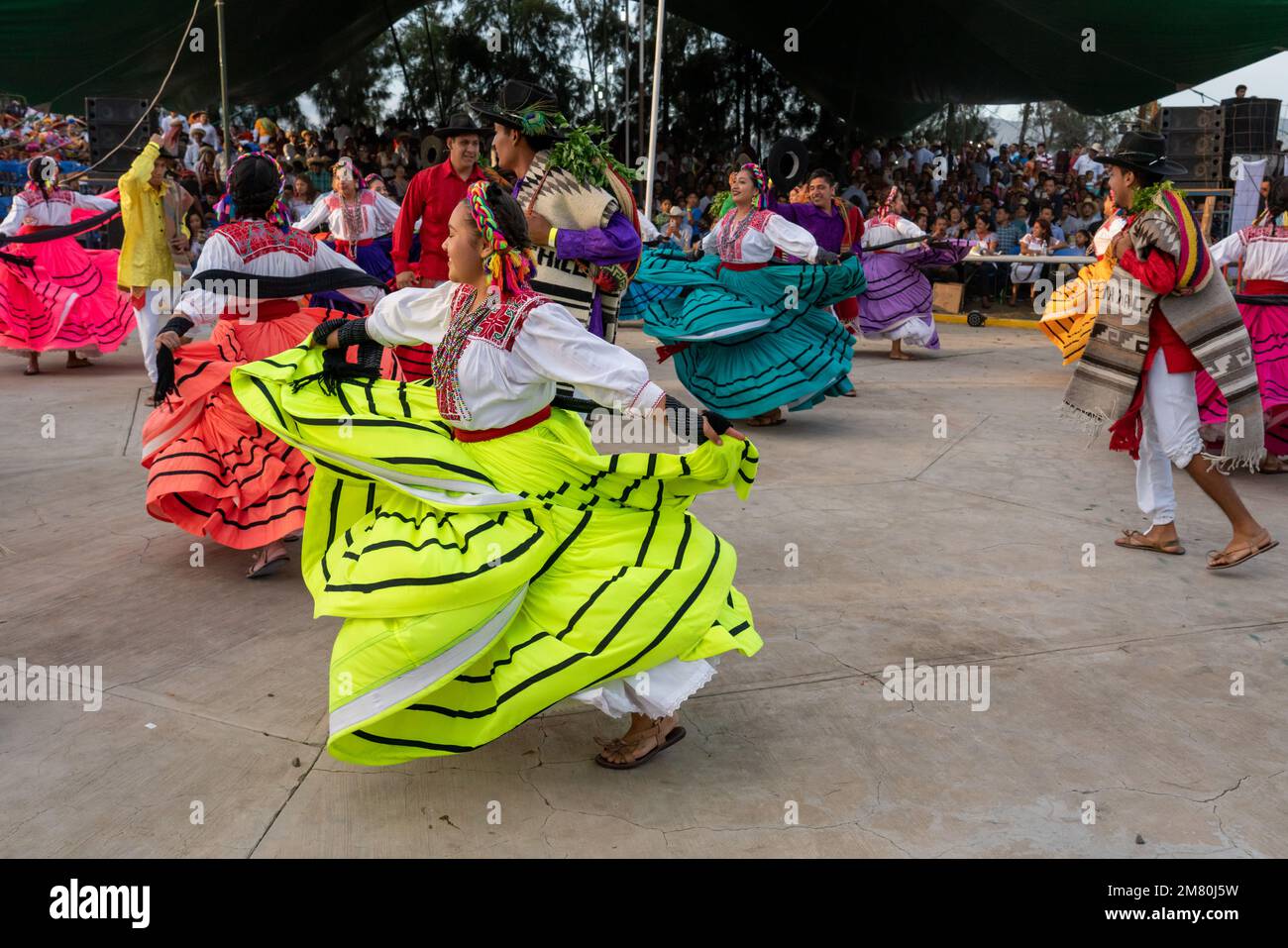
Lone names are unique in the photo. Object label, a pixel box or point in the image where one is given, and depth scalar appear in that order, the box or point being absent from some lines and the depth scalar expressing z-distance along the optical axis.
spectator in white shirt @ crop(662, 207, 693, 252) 15.68
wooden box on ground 16.16
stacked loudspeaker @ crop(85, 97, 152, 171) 13.40
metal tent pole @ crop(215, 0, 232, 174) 10.09
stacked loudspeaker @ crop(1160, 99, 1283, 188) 13.22
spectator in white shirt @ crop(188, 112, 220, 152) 16.89
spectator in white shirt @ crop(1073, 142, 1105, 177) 21.61
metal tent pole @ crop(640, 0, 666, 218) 10.61
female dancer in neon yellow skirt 3.04
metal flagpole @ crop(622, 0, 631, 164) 14.71
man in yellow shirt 9.05
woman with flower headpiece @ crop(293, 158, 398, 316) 8.98
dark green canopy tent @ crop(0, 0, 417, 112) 14.14
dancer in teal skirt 7.95
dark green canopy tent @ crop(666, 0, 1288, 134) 14.04
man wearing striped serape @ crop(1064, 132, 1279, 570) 5.10
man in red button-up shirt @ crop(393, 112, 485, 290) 6.64
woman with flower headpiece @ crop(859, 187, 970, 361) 11.72
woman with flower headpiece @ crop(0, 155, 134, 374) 9.68
